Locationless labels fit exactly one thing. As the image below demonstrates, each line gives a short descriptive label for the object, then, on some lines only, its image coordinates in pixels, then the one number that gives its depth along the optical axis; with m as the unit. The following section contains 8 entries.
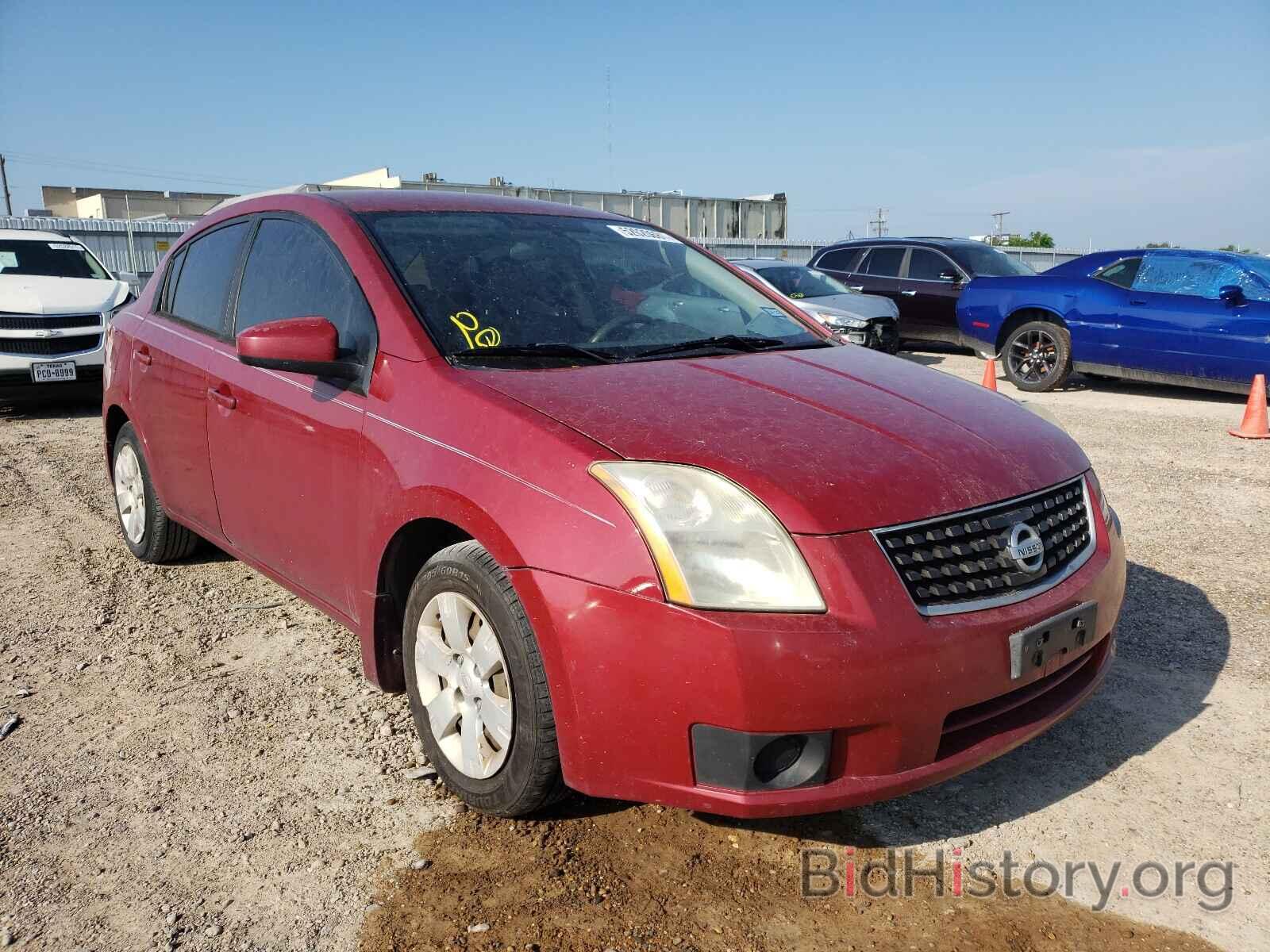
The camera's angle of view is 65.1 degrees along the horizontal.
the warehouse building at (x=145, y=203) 32.38
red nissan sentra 2.14
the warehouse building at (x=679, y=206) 26.73
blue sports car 9.23
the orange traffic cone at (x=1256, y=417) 7.96
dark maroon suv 13.62
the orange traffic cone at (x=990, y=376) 10.37
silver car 12.34
